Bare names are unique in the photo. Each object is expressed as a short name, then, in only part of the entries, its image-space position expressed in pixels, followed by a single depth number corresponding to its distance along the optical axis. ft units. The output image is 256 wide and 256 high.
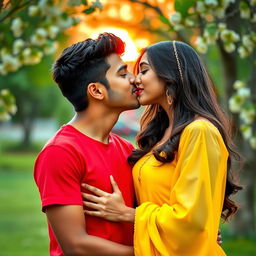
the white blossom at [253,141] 25.91
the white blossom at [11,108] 21.02
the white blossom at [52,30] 21.40
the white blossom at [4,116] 20.97
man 11.87
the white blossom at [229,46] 20.79
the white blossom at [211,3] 18.85
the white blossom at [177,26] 19.58
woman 11.85
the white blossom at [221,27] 20.28
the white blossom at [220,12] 19.26
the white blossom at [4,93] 21.12
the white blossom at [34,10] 20.42
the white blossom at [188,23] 19.69
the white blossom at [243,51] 20.48
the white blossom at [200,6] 19.12
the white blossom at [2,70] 22.38
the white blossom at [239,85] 25.35
